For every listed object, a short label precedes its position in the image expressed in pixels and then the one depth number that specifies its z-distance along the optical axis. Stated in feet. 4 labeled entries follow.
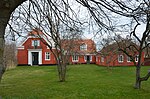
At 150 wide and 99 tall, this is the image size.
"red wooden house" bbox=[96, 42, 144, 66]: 89.26
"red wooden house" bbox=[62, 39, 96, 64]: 102.97
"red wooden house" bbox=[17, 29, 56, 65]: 94.21
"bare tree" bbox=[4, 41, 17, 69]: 72.46
